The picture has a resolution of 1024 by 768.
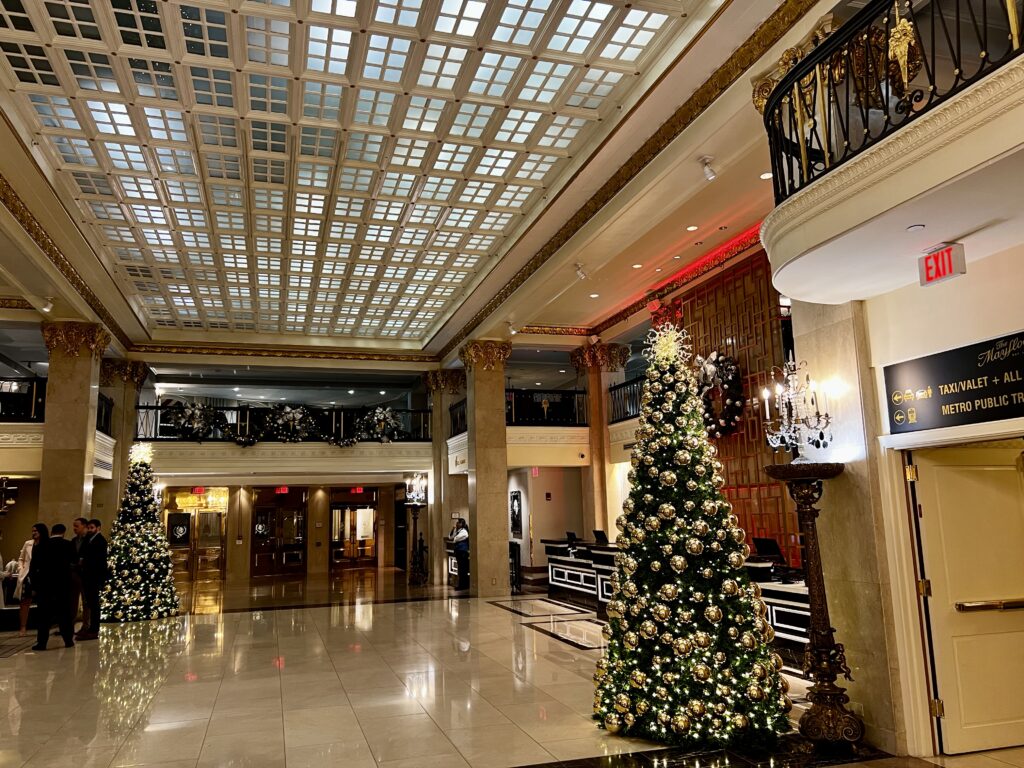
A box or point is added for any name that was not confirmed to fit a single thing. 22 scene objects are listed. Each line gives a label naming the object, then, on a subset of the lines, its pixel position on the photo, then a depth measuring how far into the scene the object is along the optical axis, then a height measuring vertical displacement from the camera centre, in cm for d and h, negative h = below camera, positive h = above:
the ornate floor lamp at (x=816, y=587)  459 -59
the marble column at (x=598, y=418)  1535 +178
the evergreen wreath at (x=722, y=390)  1094 +163
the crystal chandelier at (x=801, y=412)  526 +61
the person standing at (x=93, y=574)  961 -72
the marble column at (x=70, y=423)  1193 +159
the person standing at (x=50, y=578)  875 -69
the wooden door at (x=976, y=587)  461 -61
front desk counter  670 -109
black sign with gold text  407 +61
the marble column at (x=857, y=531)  468 -24
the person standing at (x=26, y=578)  930 -79
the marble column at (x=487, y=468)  1373 +71
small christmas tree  1117 -72
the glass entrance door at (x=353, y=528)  2094 -51
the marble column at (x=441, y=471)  1662 +83
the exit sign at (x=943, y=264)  396 +123
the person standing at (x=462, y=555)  1491 -95
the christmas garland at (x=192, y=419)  1602 +207
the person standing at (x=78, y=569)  930 -61
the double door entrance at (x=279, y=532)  2005 -52
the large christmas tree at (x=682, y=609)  480 -72
